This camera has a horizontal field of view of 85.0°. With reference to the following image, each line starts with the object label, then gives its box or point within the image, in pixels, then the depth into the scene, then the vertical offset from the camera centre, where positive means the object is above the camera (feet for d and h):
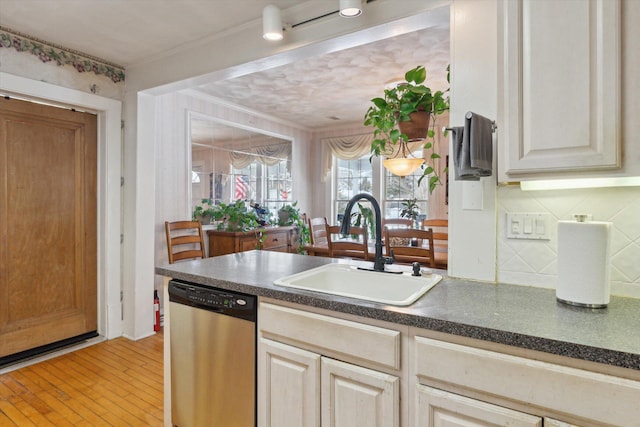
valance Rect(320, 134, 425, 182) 17.89 +3.39
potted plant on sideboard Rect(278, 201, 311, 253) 16.01 -0.39
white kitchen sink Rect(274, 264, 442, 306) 5.23 -1.10
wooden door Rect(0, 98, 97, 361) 8.66 -0.31
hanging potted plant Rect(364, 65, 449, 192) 5.80 +1.73
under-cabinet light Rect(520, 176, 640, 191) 4.12 +0.36
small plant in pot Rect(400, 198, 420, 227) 16.39 +0.10
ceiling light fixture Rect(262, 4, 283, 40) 6.71 +3.68
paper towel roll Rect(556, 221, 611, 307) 3.90 -0.59
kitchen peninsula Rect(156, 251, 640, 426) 2.95 -1.38
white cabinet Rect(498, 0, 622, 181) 3.59 +1.37
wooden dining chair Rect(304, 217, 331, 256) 13.10 -1.13
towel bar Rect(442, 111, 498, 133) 4.79 +1.17
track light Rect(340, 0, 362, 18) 5.80 +3.42
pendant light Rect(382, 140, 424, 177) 9.22 +1.28
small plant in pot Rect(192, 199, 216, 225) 13.05 +0.07
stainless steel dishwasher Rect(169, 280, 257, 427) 5.05 -2.22
